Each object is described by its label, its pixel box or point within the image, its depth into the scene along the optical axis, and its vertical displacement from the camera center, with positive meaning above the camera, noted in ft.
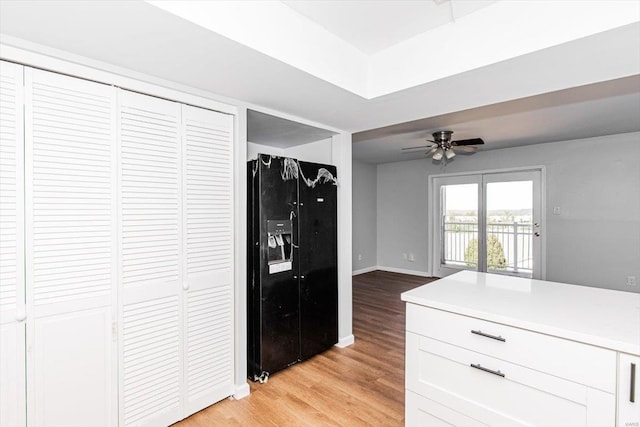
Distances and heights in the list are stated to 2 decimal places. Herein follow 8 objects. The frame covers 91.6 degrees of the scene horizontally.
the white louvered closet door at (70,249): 5.04 -0.65
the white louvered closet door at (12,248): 4.77 -0.57
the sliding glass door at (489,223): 16.84 -0.61
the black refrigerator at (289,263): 8.12 -1.42
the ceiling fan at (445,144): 12.95 +2.90
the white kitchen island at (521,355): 3.77 -2.00
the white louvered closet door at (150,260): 5.93 -0.97
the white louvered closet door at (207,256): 6.81 -1.00
